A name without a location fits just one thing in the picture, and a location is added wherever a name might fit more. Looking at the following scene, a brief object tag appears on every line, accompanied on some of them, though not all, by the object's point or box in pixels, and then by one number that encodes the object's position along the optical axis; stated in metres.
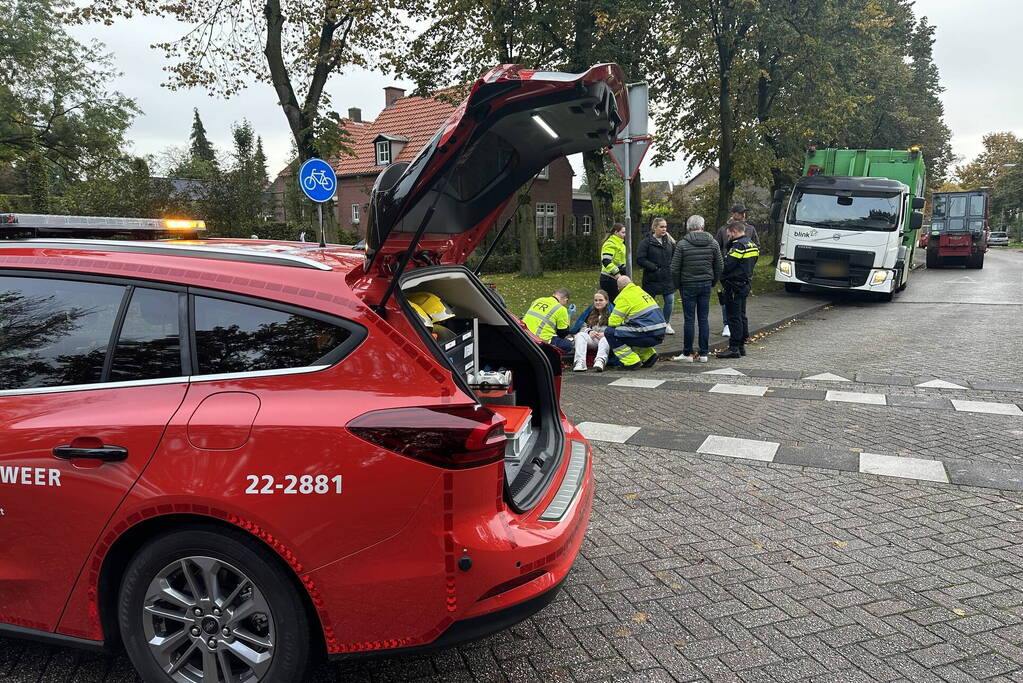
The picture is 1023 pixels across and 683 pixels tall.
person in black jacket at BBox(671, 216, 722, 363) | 9.61
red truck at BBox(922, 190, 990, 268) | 28.09
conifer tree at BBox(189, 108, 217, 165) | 89.06
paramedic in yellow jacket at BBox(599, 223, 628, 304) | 10.96
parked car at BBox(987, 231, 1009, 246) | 67.44
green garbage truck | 15.61
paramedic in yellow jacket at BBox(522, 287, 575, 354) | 9.23
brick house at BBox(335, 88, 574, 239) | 38.22
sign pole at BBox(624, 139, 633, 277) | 9.62
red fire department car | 2.32
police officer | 9.75
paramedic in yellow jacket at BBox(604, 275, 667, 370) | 9.07
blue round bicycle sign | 10.49
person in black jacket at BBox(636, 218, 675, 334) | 10.63
